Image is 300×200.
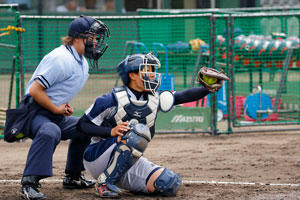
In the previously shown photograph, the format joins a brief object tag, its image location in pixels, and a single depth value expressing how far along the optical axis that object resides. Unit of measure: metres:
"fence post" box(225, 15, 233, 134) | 17.50
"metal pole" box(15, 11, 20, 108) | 16.42
